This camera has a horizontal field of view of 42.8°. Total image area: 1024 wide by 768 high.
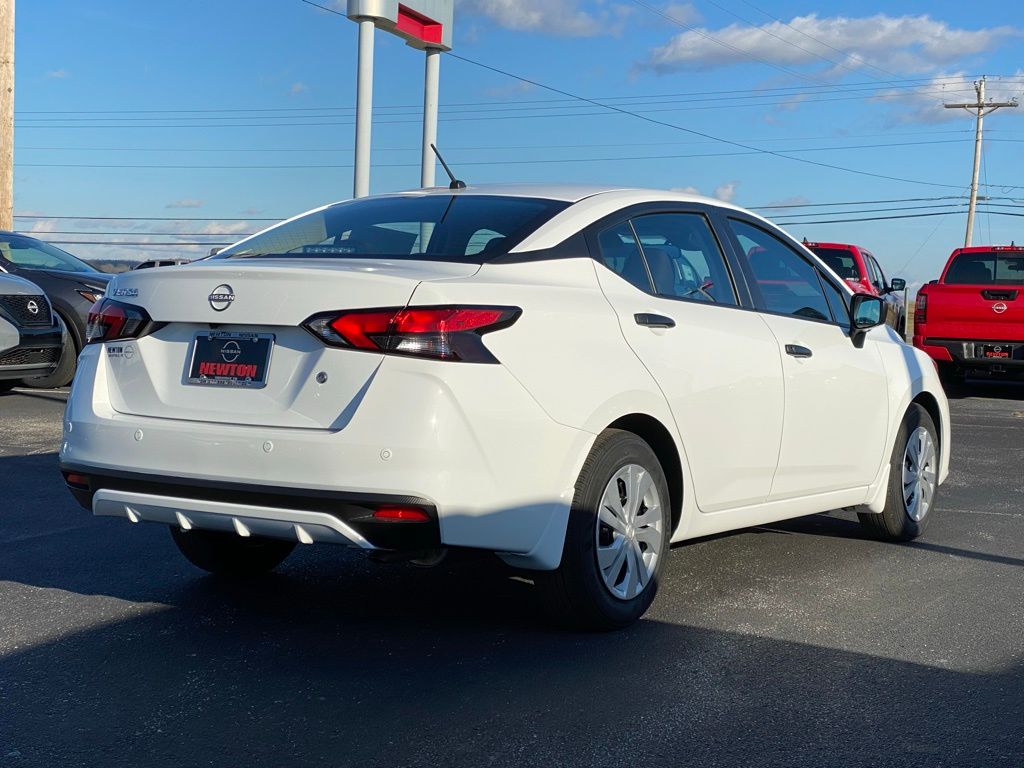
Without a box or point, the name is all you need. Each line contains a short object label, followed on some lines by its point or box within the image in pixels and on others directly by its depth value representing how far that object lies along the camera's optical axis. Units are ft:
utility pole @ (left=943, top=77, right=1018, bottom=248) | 204.13
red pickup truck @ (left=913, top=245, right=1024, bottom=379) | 49.55
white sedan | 13.33
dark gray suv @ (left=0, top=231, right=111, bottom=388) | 44.04
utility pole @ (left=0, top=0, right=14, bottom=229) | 62.95
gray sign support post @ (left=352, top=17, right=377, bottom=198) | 61.82
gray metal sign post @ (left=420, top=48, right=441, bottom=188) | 67.46
